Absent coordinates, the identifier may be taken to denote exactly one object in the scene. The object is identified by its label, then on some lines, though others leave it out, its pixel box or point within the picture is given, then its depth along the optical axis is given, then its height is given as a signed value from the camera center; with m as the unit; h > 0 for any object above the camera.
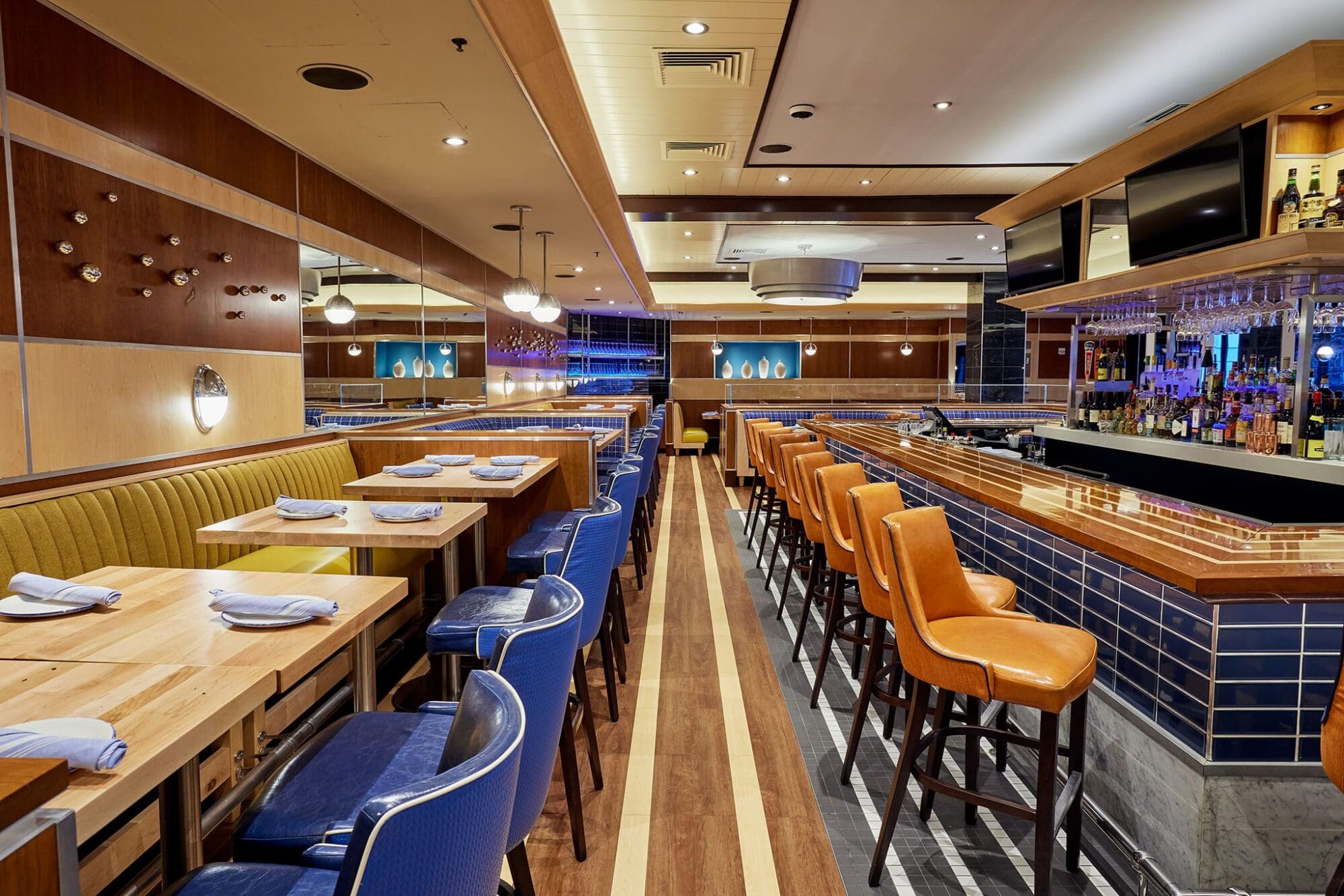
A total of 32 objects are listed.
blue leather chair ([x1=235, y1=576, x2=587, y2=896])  1.32 -0.76
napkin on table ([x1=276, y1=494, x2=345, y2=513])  2.81 -0.46
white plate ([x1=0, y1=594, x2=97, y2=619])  1.66 -0.51
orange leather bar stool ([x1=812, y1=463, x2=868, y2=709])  3.05 -0.63
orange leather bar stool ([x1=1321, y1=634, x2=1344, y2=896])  1.39 -0.66
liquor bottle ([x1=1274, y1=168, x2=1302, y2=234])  3.27 +0.83
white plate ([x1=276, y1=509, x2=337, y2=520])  2.77 -0.48
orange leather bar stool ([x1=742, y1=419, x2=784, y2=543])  6.10 -0.60
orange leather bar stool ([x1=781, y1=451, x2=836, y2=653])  3.58 -0.66
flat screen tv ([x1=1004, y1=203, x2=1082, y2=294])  5.05 +1.01
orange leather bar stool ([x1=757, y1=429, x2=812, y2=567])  5.11 -0.52
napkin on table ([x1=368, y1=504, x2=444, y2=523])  2.70 -0.46
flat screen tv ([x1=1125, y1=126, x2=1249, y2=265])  3.51 +0.97
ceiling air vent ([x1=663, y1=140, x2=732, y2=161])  5.53 +1.81
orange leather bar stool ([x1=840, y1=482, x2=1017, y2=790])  2.35 -0.67
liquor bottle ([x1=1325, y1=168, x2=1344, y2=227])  3.09 +0.76
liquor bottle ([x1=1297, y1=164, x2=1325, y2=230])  3.15 +0.78
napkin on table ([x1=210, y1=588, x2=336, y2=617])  1.64 -0.49
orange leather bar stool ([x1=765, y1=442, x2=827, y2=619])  4.12 -0.59
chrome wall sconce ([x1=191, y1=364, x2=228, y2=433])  3.62 -0.06
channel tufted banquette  2.58 -0.55
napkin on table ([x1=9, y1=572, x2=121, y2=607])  1.72 -0.48
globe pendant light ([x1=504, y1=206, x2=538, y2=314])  5.93 +0.74
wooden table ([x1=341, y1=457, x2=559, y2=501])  3.33 -0.45
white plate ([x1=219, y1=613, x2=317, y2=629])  1.61 -0.51
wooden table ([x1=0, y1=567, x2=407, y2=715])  1.45 -0.52
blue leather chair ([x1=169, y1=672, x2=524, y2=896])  0.76 -0.49
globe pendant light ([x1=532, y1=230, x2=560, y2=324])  7.42 +0.81
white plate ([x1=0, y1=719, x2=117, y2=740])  1.06 -0.49
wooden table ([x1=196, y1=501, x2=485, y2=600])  2.47 -0.50
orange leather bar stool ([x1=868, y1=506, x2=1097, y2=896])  1.77 -0.68
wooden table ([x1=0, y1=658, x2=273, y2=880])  0.98 -0.52
